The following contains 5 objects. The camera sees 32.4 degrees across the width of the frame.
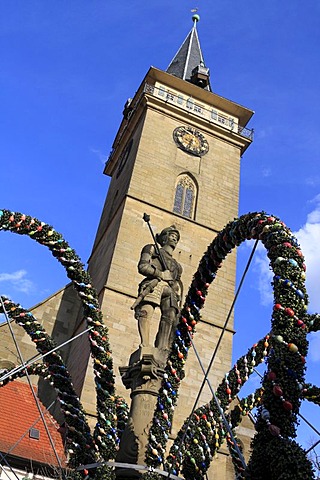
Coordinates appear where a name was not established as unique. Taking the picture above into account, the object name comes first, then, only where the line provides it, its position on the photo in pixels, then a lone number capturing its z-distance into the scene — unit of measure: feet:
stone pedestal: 17.58
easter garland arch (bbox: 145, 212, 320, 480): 12.34
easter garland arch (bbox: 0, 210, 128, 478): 20.67
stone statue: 20.31
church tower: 49.57
